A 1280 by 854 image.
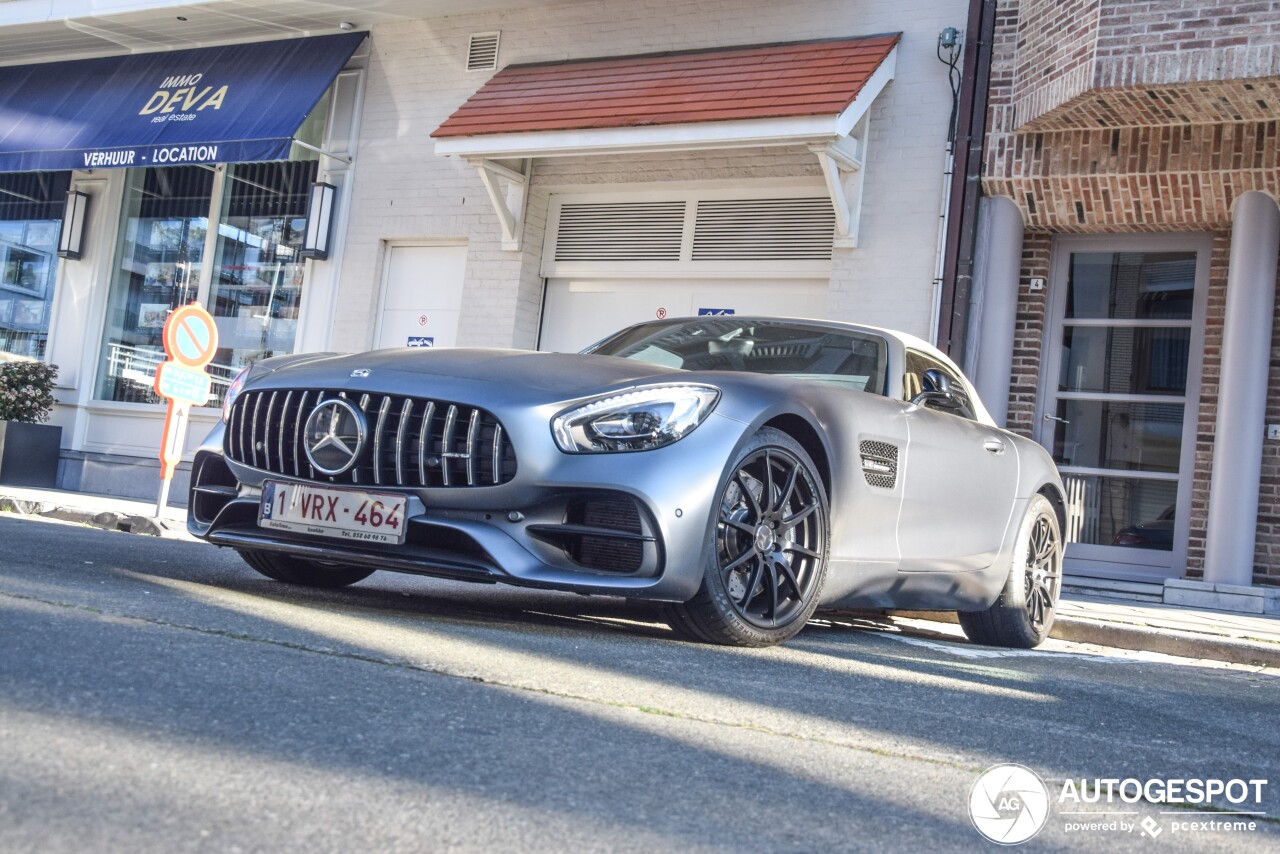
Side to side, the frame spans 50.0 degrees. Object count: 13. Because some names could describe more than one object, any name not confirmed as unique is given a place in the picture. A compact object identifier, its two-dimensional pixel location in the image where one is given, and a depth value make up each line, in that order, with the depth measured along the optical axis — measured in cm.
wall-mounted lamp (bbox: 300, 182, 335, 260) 1448
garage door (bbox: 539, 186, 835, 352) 1202
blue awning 1380
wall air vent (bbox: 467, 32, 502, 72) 1379
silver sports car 401
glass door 1040
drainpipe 1089
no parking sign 995
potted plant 1484
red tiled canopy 1085
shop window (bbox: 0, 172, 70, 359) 1695
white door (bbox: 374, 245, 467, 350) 1399
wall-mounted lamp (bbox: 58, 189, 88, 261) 1648
